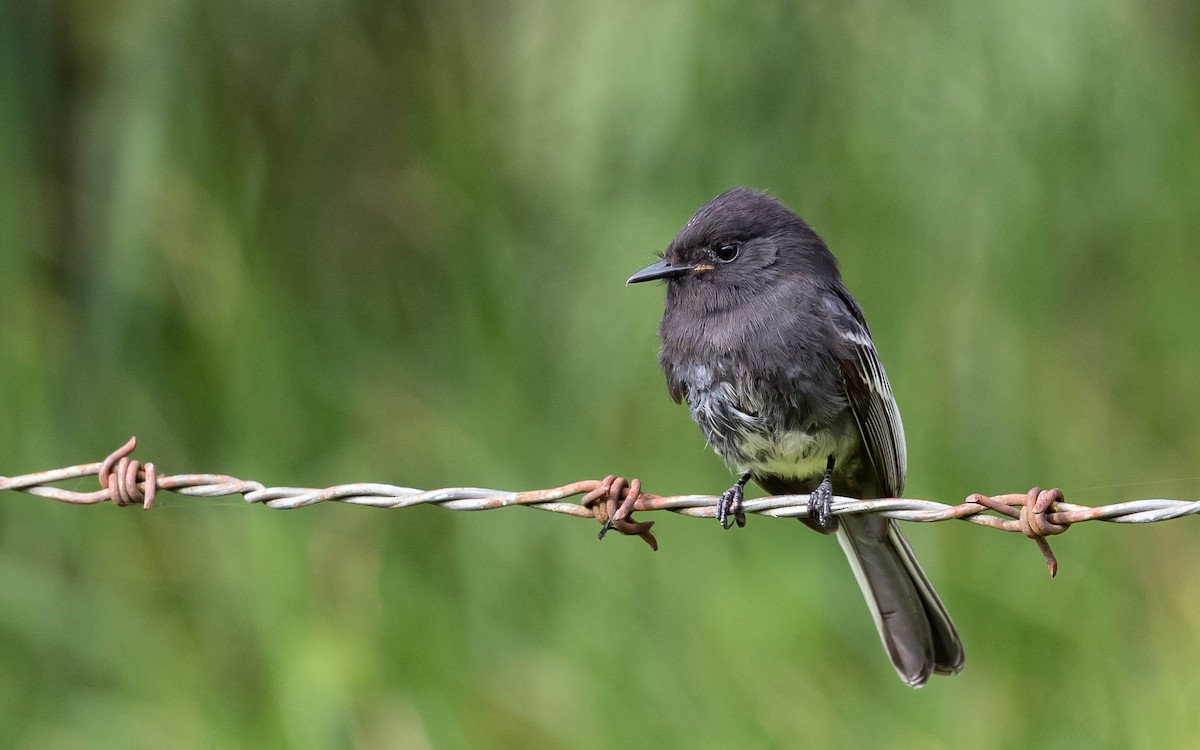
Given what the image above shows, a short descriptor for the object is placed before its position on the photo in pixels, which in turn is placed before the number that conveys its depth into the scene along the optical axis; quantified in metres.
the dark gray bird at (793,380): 6.64
